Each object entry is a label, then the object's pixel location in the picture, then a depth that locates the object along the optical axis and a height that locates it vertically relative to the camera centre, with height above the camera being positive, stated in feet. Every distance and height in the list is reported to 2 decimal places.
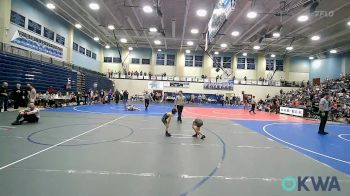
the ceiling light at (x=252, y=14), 67.56 +23.53
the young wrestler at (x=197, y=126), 29.25 -3.41
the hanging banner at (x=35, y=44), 64.18 +14.60
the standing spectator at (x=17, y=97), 50.61 -0.80
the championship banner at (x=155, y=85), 136.87 +6.31
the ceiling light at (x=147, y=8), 64.21 +23.26
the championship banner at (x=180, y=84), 137.90 +7.16
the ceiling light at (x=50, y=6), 71.01 +25.68
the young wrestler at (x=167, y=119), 29.69 -2.70
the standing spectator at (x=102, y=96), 97.48 -0.33
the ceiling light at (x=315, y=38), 93.77 +24.20
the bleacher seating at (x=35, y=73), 55.26 +5.49
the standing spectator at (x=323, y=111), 37.12 -1.58
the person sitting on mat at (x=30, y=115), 33.38 -2.96
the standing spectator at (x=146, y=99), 68.56 -0.77
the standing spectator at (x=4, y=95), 47.08 -0.42
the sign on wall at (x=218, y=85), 138.72 +7.11
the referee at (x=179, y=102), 45.01 -0.91
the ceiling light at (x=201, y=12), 72.80 +25.47
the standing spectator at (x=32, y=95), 37.93 -0.23
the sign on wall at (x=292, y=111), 70.77 -3.48
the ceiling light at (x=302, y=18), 69.76 +23.61
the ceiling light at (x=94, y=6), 70.68 +25.94
